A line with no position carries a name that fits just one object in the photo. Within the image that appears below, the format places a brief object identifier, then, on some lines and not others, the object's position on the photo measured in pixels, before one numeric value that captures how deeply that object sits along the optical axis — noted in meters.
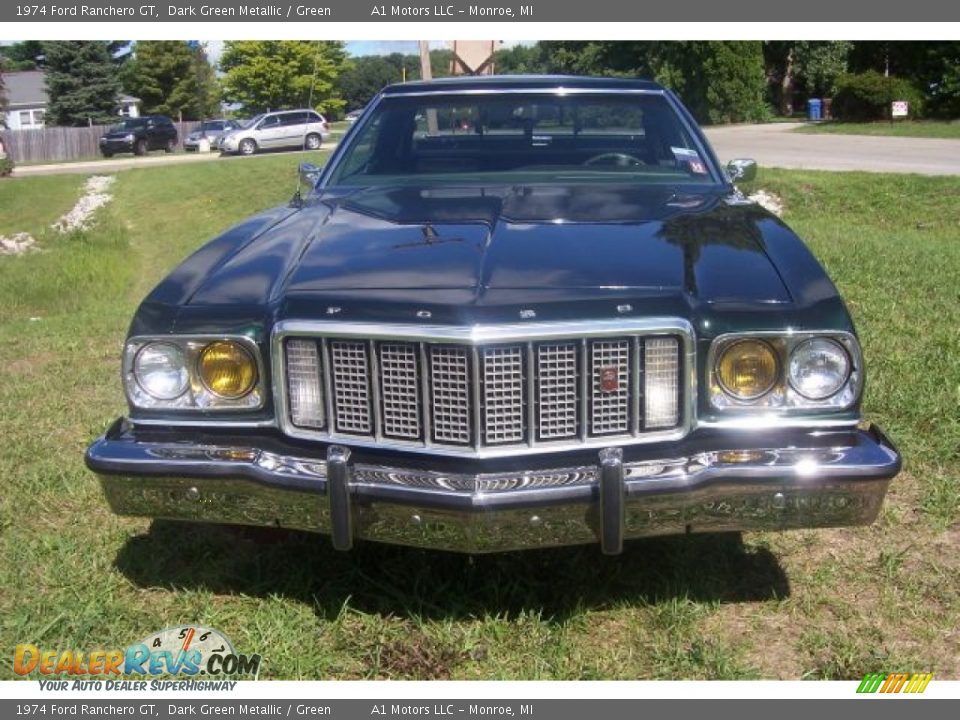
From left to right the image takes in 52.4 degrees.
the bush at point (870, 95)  28.36
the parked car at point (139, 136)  35.75
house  56.25
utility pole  11.76
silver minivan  29.42
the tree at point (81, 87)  49.31
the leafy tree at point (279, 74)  41.75
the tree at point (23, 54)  64.44
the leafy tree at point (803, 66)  39.28
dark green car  2.58
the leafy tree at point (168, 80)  51.28
